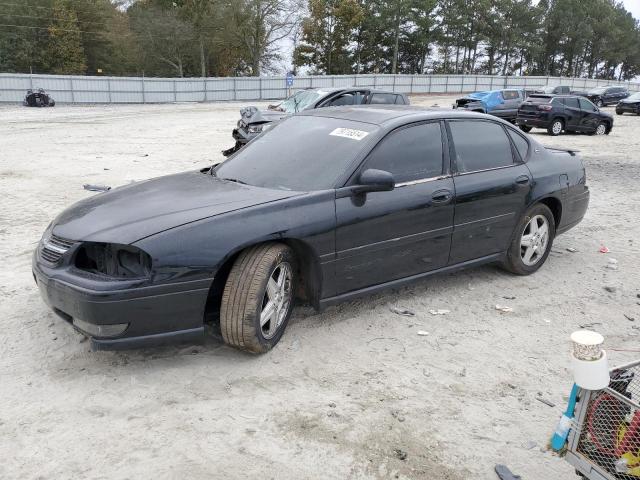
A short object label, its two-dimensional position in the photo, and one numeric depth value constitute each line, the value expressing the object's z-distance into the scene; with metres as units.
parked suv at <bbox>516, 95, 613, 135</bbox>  19.59
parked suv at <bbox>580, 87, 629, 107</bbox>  37.03
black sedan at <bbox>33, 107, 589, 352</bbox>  3.44
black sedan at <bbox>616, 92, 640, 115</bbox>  30.72
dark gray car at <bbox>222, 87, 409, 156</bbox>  12.33
